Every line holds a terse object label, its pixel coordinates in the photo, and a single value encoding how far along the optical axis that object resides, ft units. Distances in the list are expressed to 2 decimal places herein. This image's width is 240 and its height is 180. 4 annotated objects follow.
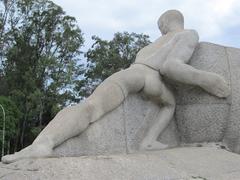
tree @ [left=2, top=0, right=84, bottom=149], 85.56
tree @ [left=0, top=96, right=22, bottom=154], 81.10
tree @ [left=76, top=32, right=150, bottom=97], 85.66
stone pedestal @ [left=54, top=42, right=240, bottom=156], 17.31
